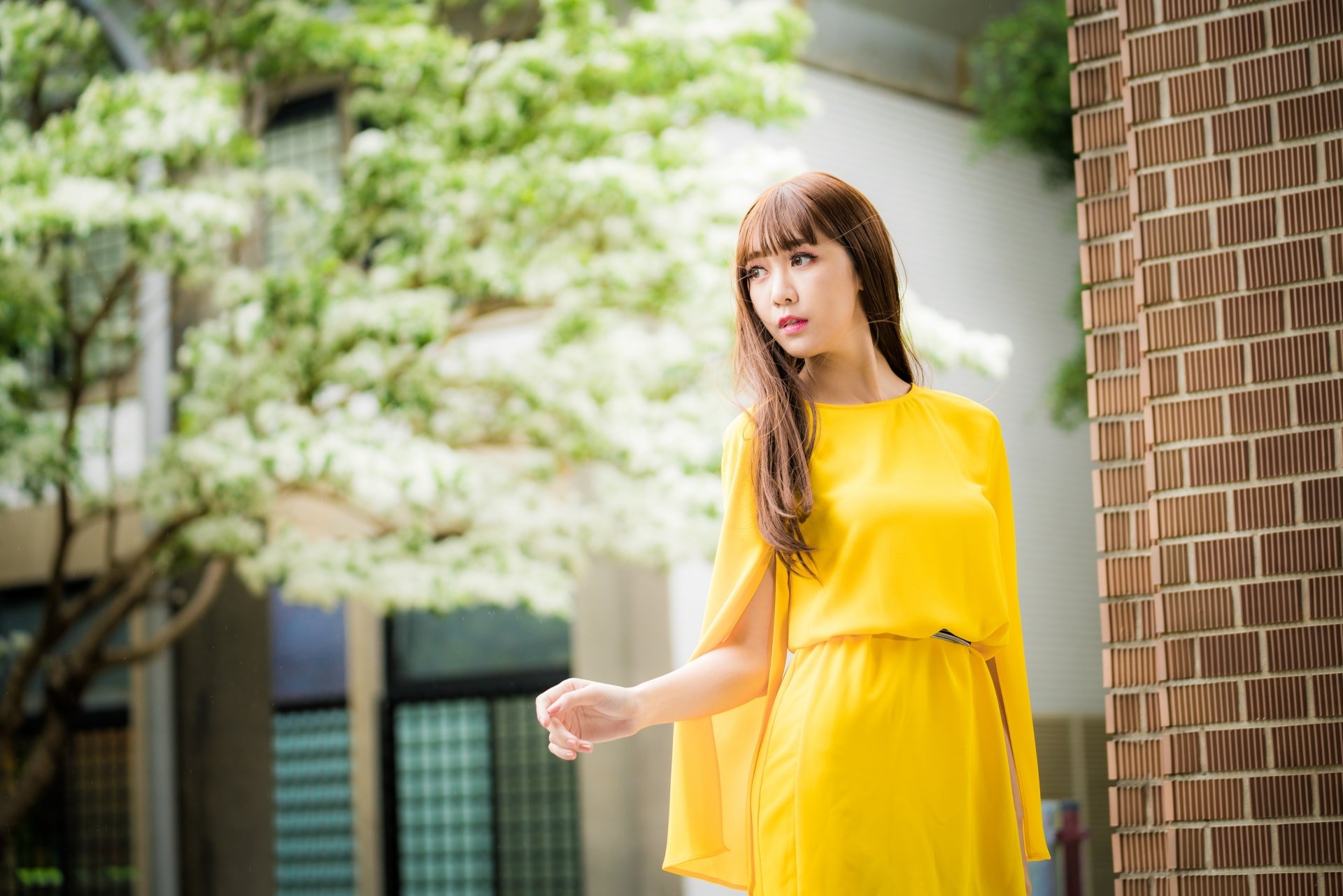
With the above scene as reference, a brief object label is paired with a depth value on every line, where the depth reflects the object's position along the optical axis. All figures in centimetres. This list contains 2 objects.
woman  400
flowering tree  1008
